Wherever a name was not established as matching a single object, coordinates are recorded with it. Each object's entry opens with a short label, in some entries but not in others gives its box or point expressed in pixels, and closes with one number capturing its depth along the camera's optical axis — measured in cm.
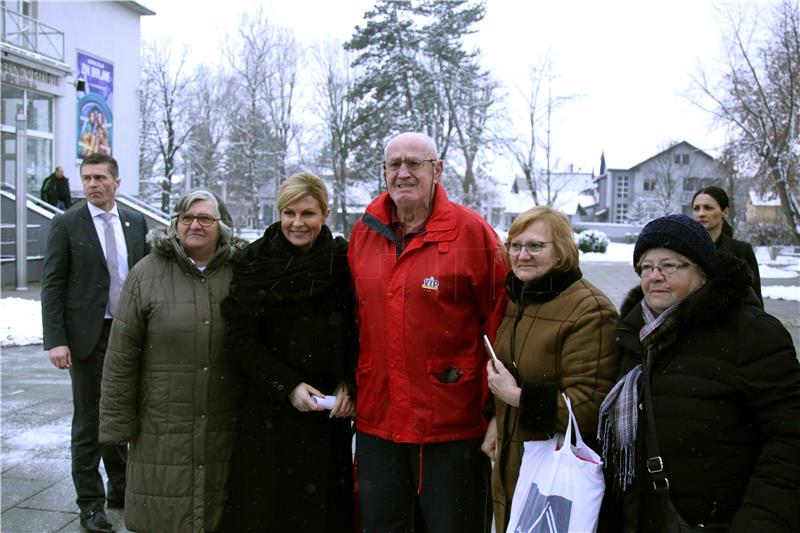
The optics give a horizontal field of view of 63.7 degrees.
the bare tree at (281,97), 4119
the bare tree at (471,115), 3816
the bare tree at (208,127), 4428
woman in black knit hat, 209
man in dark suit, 403
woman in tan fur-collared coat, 255
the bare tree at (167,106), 4366
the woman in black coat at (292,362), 318
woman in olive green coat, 330
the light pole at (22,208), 1495
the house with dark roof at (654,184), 5647
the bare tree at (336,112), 4259
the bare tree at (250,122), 4059
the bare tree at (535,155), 3731
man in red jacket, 299
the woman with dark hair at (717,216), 507
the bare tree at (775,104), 1586
